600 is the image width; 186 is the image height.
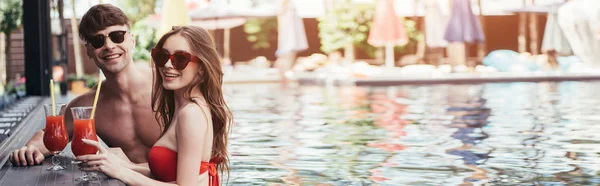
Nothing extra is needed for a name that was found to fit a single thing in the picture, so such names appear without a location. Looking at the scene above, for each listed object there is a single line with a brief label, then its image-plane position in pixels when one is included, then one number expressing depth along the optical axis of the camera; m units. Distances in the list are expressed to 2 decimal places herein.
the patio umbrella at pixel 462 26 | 21.78
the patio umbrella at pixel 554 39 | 23.12
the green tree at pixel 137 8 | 24.62
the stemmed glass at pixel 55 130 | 3.14
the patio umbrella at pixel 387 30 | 21.80
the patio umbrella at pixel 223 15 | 22.80
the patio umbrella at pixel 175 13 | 16.44
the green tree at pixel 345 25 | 24.66
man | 3.46
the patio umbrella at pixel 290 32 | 23.19
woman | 2.59
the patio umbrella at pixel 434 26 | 22.67
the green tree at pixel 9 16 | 13.58
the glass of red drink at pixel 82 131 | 2.86
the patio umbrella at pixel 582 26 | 24.09
